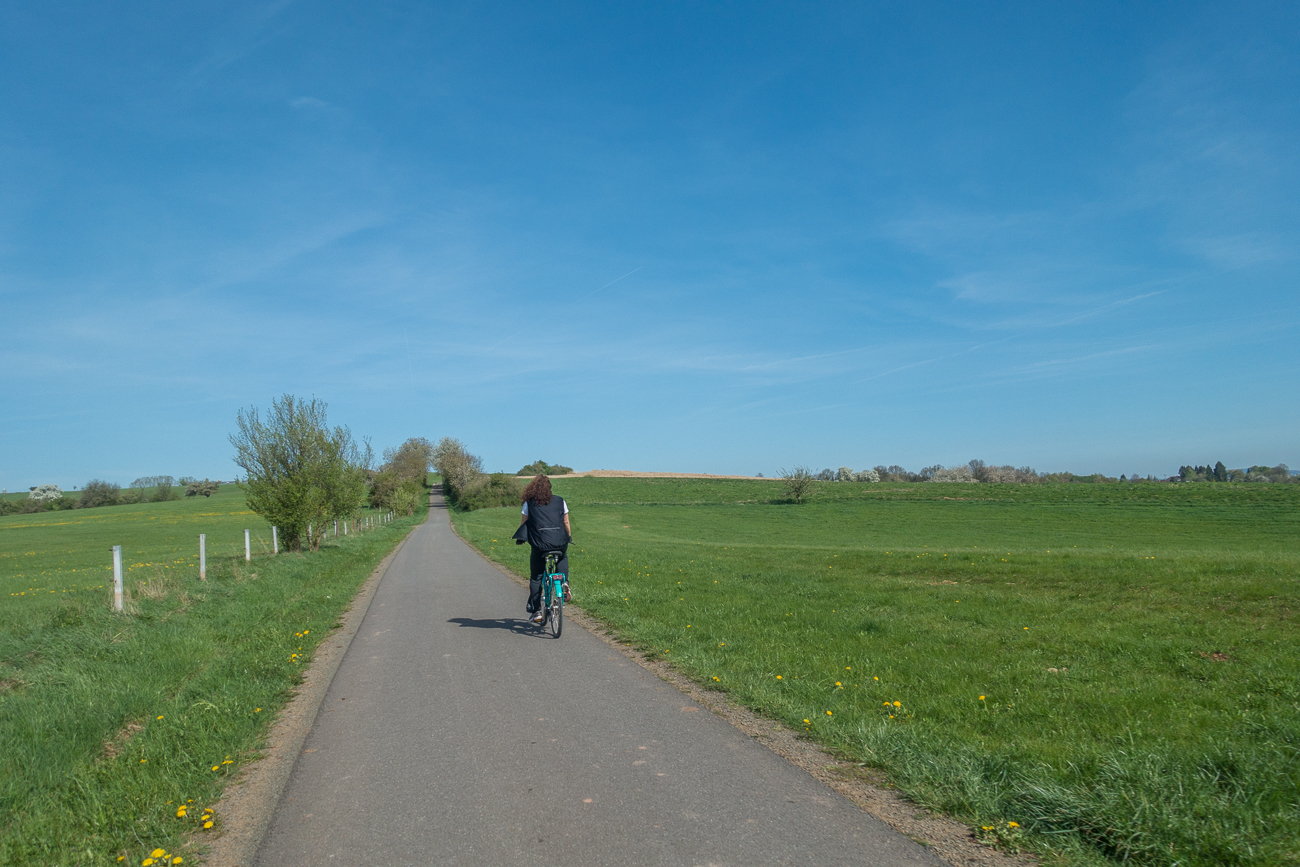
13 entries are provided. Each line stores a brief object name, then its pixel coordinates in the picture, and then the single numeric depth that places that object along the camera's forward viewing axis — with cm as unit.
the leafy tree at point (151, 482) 12456
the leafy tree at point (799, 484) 6596
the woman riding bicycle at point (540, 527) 1005
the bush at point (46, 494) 10344
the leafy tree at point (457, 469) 10169
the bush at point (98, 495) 10275
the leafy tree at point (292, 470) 2616
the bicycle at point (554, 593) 987
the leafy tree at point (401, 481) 8044
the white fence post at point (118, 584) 1132
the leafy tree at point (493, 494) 8794
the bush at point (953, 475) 10106
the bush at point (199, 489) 12331
